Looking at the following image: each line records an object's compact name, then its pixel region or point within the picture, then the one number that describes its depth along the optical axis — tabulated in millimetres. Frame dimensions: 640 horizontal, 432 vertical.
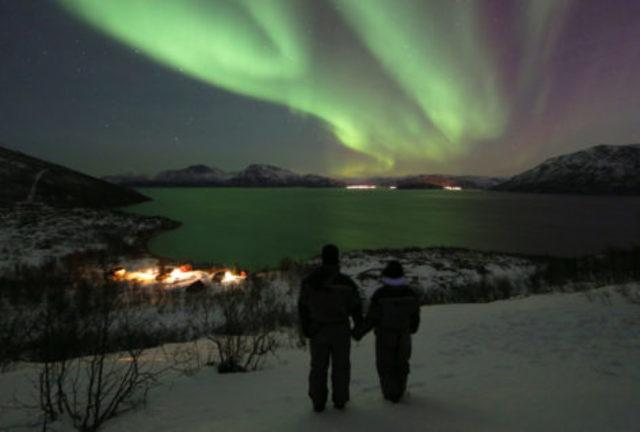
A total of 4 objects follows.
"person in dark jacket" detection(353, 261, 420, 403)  4469
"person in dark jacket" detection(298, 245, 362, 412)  4316
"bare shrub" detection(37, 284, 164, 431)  4184
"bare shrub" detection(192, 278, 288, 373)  6626
